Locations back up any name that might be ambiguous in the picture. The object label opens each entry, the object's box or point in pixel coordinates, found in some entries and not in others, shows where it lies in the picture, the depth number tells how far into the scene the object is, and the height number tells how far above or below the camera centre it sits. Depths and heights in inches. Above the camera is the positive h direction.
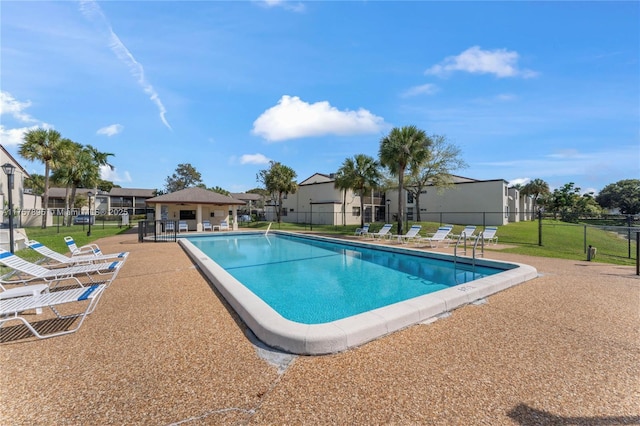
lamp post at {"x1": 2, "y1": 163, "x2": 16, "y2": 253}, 351.6 +49.5
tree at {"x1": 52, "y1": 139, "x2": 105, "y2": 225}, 1009.5 +162.9
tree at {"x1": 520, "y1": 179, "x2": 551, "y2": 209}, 1914.4 +156.0
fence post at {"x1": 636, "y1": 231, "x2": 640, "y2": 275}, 280.5 -43.4
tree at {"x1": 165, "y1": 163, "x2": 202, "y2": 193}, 2353.6 +278.9
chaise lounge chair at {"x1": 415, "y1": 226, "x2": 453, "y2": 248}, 559.5 -49.8
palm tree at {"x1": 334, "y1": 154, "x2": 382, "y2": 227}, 1011.9 +137.0
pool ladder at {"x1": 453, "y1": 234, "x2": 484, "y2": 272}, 367.7 -68.0
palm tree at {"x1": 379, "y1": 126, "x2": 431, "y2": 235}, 712.5 +157.7
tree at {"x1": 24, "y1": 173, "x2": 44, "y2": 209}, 1758.1 +170.8
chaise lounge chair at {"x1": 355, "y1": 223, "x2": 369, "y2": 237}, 757.3 -54.0
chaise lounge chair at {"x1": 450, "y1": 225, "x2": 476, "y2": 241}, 568.5 -39.9
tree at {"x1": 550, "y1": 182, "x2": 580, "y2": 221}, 2001.7 +85.6
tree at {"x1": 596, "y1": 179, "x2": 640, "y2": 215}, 2299.5 +131.2
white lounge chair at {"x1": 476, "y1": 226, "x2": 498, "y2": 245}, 535.8 -41.2
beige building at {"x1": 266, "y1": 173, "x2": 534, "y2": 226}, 1144.8 +35.6
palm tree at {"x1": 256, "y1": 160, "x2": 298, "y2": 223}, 1284.4 +145.5
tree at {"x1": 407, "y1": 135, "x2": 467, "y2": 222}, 1074.1 +171.3
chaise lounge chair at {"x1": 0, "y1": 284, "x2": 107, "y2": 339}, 139.5 -46.8
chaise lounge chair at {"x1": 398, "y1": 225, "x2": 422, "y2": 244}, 613.1 -53.4
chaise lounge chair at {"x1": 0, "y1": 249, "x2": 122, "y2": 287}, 215.3 -47.5
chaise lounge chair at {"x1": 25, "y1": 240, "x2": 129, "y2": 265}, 283.6 -47.6
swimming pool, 142.3 -79.5
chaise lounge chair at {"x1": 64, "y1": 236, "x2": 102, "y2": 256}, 330.6 -44.1
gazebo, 904.0 +16.0
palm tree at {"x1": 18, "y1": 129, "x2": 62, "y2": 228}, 940.6 +214.4
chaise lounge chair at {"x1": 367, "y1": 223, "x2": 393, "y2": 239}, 697.0 -53.4
